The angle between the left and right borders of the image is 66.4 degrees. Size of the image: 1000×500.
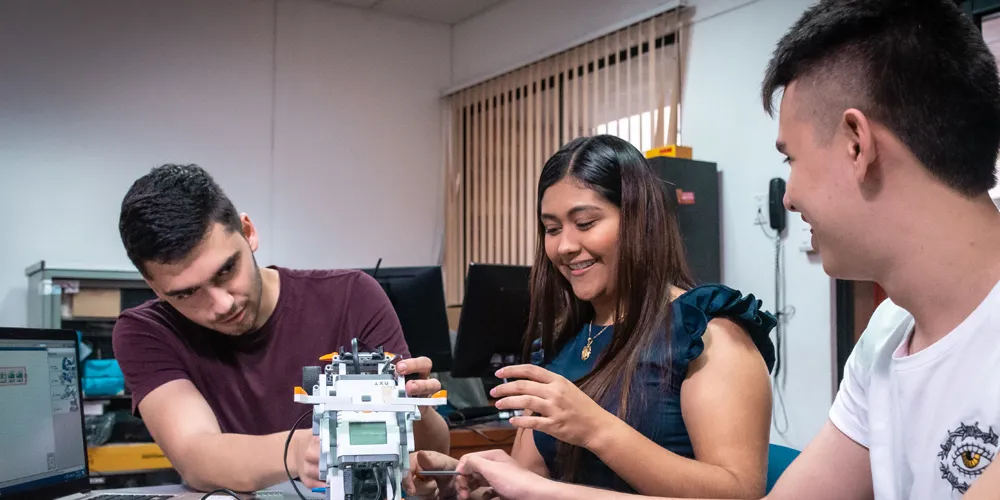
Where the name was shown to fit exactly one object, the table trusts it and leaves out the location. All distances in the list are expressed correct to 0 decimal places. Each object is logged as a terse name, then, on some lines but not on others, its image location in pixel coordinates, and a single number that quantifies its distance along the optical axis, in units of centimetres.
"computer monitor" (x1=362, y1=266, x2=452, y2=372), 263
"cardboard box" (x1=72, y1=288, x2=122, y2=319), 394
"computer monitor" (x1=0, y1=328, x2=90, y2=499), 135
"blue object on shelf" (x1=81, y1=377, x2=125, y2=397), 374
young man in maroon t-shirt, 159
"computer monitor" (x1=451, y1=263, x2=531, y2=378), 260
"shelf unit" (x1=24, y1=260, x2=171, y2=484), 367
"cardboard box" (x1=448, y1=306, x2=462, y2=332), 337
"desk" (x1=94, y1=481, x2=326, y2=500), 140
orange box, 384
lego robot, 108
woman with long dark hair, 129
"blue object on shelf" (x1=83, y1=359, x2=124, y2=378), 378
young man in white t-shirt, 89
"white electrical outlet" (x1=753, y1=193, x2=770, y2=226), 369
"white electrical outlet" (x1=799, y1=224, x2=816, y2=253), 347
